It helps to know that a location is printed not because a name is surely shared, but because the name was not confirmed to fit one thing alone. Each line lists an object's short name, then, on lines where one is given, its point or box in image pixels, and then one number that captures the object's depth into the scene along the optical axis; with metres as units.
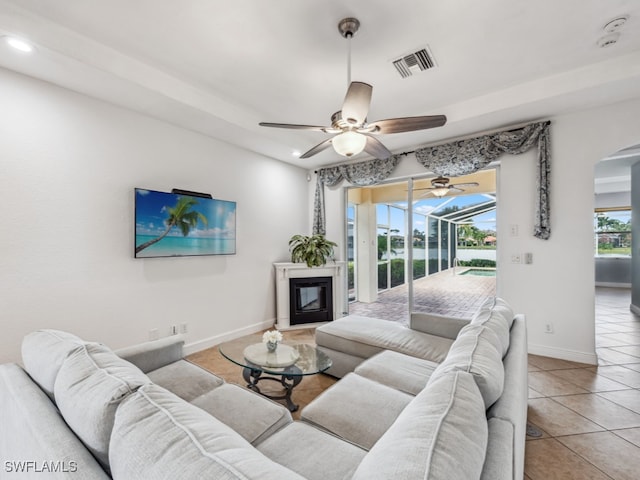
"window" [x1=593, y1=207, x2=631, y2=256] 7.57
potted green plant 4.43
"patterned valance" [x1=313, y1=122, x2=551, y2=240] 3.24
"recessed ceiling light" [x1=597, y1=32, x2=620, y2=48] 2.21
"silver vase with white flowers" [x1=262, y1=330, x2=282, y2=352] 2.32
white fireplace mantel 4.40
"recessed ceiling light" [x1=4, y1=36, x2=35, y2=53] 1.99
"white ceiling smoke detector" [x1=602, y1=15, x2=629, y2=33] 2.06
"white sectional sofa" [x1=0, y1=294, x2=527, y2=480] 0.71
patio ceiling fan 4.10
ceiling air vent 2.41
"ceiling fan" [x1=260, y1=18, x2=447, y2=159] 1.91
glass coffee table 2.08
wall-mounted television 3.01
